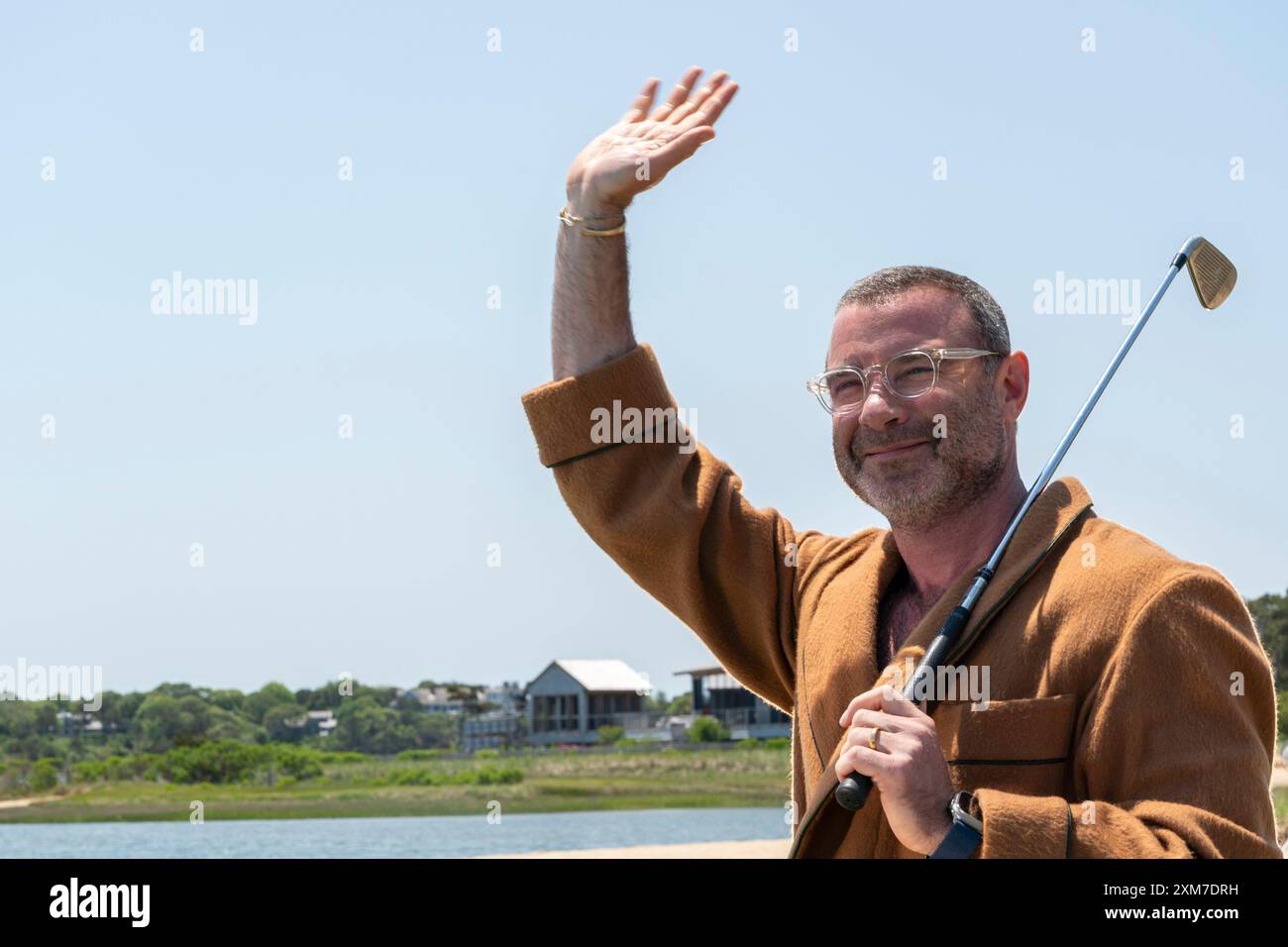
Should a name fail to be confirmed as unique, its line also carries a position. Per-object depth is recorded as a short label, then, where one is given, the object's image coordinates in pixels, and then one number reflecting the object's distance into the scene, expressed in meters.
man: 2.44
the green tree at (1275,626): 42.41
